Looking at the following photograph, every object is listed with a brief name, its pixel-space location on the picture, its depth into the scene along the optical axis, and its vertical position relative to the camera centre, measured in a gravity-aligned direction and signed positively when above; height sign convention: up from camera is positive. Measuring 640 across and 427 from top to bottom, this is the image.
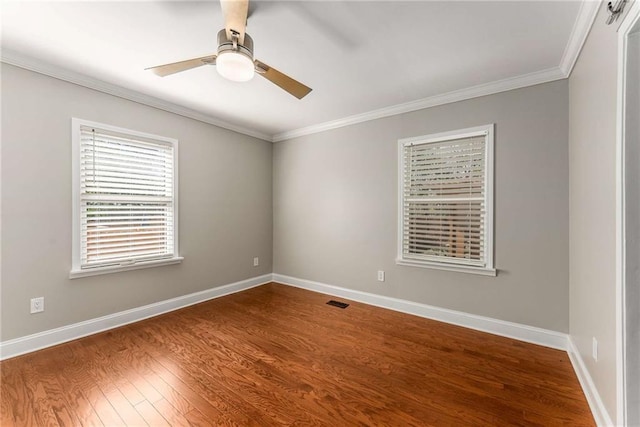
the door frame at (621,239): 1.22 -0.12
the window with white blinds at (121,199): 2.58 +0.13
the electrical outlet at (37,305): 2.32 -0.82
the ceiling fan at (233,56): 1.42 +0.93
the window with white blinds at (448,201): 2.75 +0.13
